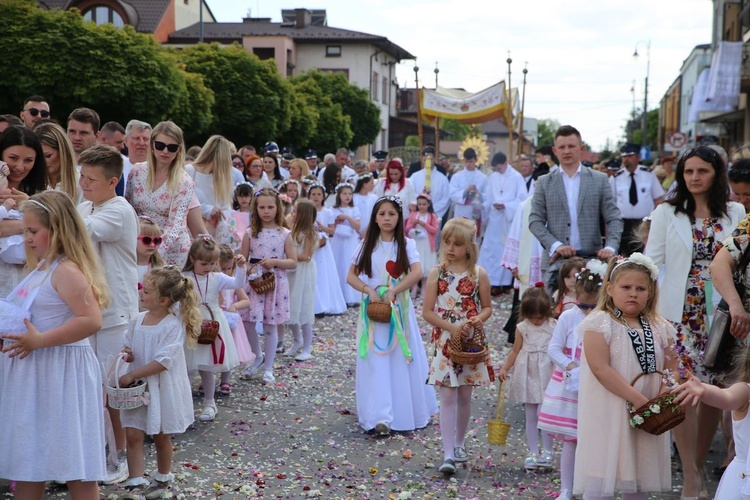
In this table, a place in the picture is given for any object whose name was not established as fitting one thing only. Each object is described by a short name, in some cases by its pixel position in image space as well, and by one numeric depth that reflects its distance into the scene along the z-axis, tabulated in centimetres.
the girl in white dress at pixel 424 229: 1525
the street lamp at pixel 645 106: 5784
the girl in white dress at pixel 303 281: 998
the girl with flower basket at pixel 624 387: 465
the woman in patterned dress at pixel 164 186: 705
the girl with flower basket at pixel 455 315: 626
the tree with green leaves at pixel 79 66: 2556
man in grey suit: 734
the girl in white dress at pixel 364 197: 1451
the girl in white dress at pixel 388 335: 724
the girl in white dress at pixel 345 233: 1407
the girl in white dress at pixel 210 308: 729
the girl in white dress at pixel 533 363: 637
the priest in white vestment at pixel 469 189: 1664
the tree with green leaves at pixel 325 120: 4872
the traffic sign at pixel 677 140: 3295
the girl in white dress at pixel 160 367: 548
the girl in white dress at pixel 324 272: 1301
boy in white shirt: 544
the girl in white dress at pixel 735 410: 384
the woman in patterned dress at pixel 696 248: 594
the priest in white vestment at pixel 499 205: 1642
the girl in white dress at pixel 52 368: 444
